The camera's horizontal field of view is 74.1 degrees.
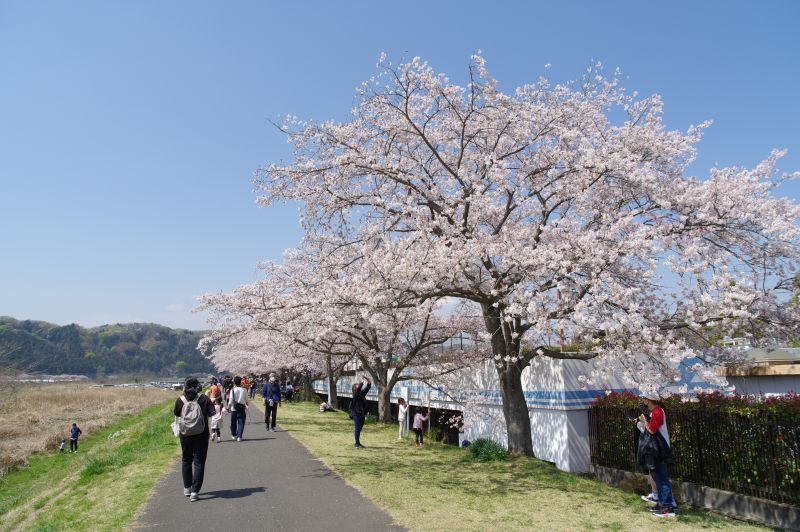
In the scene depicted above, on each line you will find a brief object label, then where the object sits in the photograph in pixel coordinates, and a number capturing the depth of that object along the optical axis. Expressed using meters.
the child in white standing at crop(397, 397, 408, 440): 16.69
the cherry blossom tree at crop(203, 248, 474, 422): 10.16
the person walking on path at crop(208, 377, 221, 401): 12.23
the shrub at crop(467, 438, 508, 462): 11.45
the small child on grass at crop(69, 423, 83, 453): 23.11
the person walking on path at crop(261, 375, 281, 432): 16.38
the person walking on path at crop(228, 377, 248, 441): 14.00
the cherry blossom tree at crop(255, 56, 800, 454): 9.00
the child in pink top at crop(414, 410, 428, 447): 15.41
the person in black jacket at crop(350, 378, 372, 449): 12.48
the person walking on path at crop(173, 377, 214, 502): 7.45
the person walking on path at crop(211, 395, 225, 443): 11.84
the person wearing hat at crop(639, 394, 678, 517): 7.75
